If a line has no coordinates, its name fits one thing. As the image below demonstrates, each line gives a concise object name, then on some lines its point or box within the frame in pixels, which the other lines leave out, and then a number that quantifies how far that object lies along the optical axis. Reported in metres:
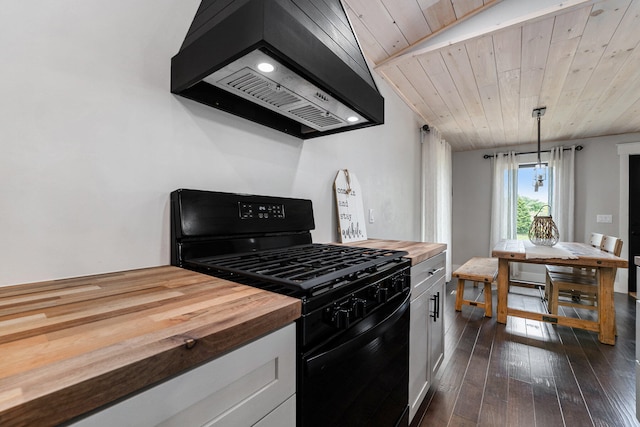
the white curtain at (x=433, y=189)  3.64
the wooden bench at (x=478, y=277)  2.92
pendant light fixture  3.17
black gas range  0.71
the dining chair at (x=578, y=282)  2.70
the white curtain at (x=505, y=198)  4.88
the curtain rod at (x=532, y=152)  4.41
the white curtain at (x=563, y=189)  4.42
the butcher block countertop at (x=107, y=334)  0.32
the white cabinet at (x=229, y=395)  0.40
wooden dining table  2.36
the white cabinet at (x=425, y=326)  1.38
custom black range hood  0.81
